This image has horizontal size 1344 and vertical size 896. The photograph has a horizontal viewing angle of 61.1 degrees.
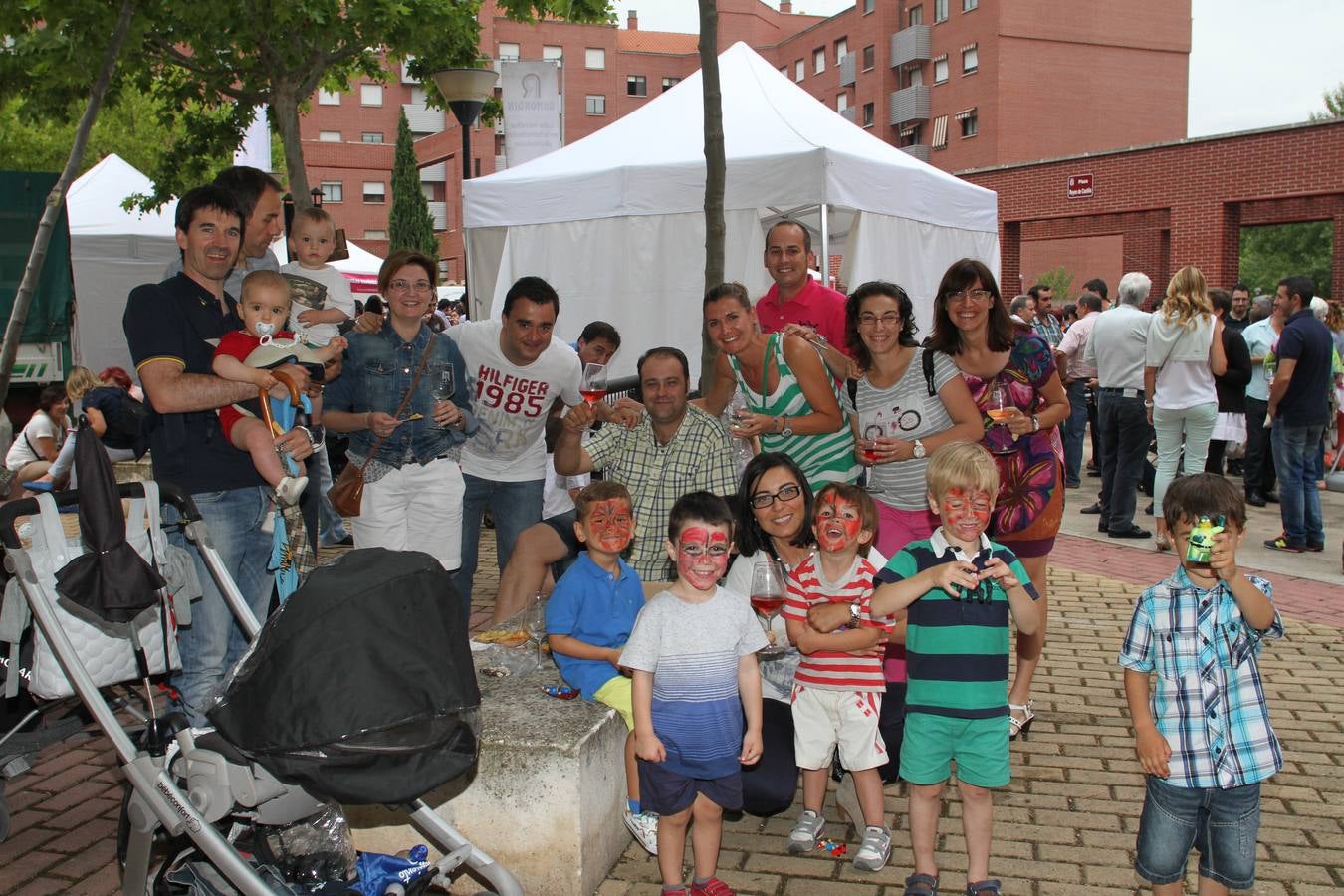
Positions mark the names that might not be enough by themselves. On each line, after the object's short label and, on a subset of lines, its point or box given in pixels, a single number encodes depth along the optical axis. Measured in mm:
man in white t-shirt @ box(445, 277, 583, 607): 5723
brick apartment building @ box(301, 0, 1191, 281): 49000
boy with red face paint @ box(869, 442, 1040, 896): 3643
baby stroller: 2748
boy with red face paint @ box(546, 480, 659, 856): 4383
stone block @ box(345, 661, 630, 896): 3799
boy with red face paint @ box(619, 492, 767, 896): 3748
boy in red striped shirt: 4098
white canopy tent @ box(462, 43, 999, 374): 9789
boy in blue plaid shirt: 3178
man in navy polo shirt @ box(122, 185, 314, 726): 3953
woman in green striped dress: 5039
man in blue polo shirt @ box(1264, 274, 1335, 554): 9398
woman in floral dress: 4973
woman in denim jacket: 5305
